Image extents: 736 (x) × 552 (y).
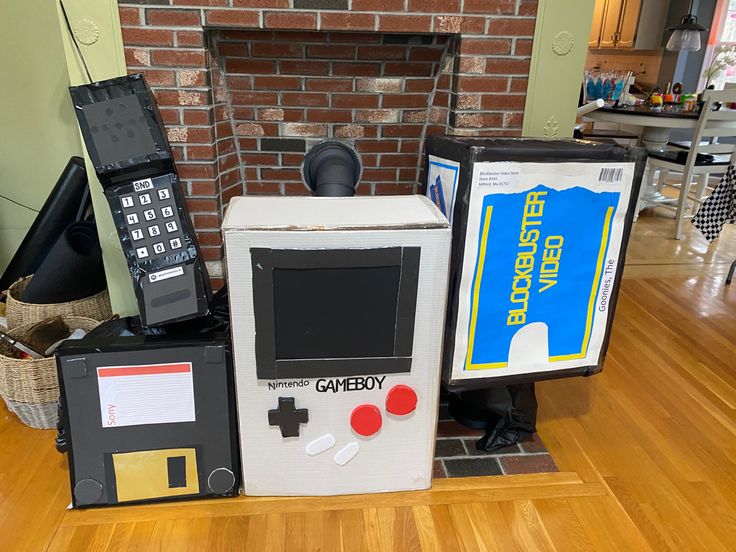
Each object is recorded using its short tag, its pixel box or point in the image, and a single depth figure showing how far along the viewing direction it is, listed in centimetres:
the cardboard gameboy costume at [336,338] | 134
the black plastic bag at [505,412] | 181
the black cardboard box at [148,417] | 145
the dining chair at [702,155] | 376
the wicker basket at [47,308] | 201
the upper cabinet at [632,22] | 633
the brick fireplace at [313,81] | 180
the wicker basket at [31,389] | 172
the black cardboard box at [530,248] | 146
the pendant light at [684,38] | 527
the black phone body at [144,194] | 147
